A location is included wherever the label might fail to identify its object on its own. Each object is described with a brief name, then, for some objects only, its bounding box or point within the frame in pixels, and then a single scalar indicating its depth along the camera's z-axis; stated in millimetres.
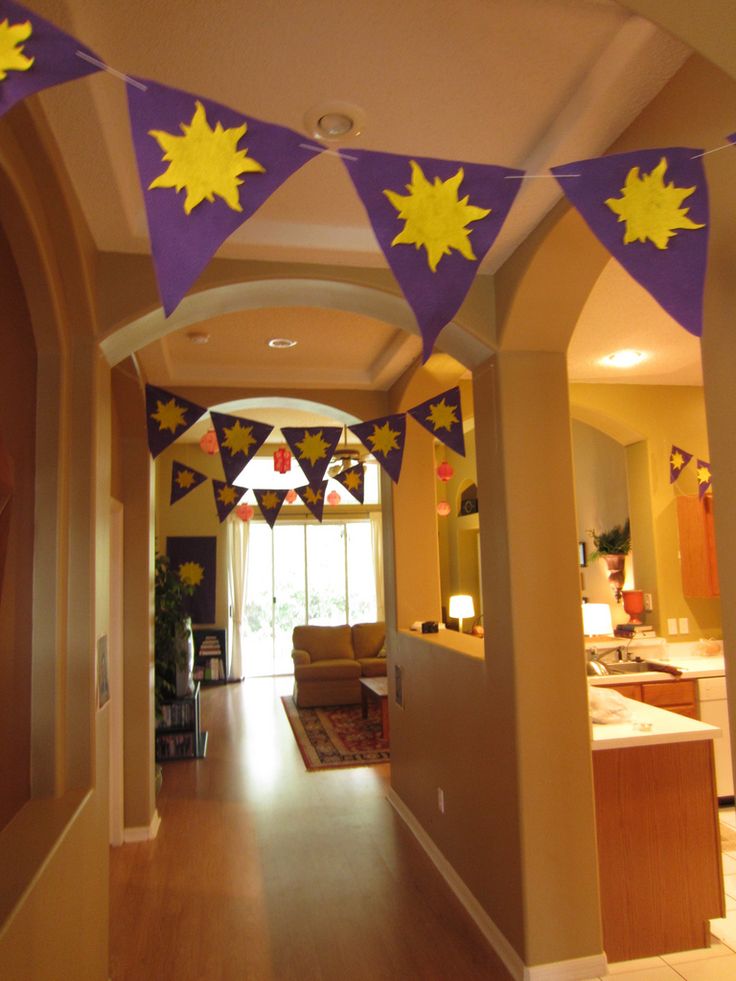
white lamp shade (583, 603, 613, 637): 4480
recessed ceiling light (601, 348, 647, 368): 4551
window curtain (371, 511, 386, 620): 10547
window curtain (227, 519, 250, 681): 9844
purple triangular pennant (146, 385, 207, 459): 3834
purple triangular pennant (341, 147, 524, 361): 1388
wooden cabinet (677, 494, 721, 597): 4945
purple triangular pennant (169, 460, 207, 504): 4324
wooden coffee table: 6338
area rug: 5785
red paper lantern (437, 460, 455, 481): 6234
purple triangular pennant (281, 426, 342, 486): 4184
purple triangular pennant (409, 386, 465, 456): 3648
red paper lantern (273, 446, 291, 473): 5621
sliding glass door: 10242
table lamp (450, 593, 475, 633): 6387
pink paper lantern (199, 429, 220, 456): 5145
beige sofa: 7750
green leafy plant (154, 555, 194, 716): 5320
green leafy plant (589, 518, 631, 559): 6125
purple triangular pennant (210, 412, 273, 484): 4039
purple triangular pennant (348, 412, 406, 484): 3994
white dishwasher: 4488
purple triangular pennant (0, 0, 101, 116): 1086
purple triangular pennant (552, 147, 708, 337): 1412
